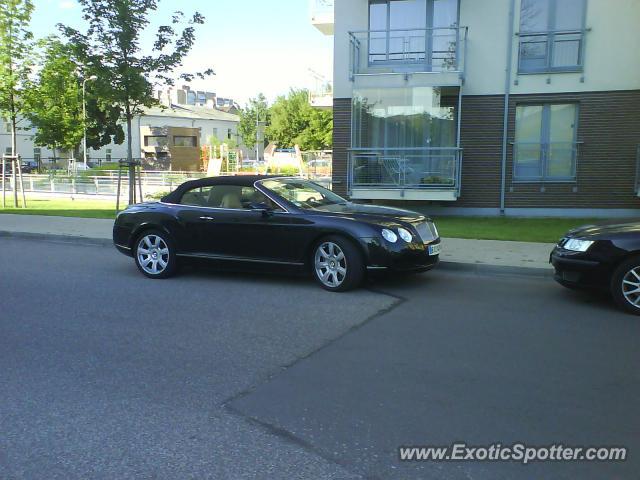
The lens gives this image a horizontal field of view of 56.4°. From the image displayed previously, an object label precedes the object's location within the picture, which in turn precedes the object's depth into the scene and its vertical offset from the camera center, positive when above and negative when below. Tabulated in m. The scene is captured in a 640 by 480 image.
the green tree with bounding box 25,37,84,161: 17.97 +2.54
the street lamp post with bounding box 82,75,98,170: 49.60 +3.44
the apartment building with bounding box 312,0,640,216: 15.80 +1.55
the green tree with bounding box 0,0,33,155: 18.36 +3.19
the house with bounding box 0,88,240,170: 70.56 +4.76
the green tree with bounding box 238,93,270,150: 76.56 +5.59
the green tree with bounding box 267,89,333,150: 66.19 +4.16
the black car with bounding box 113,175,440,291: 7.53 -0.95
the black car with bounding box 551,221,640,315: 6.52 -1.11
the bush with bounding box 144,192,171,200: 22.23 -1.39
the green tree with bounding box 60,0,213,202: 14.99 +2.80
